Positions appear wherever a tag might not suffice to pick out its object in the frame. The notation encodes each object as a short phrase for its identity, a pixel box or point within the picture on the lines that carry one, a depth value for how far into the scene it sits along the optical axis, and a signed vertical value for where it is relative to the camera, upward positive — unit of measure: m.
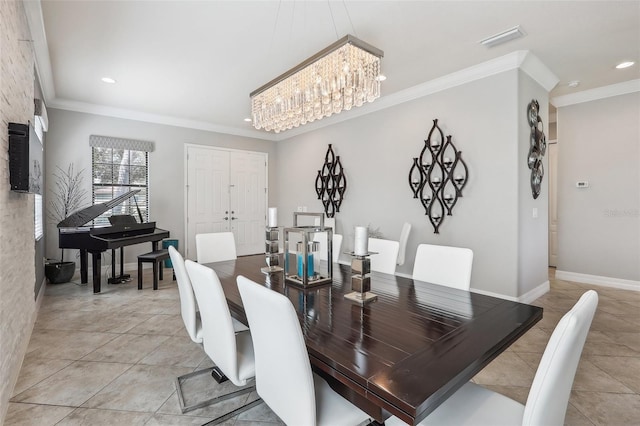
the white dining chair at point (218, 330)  1.49 -0.60
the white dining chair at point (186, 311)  1.90 -0.64
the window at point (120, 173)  5.14 +0.68
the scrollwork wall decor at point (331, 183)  5.63 +0.53
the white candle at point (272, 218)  2.47 -0.05
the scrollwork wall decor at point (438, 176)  3.94 +0.47
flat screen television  1.96 +0.36
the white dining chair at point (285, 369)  1.07 -0.58
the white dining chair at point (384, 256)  2.69 -0.38
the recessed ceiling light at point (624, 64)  3.57 +1.71
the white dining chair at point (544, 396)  0.89 -0.59
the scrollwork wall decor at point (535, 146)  3.67 +0.80
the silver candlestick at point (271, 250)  2.44 -0.30
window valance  5.08 +1.18
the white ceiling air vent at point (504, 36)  2.90 +1.69
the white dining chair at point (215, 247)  3.05 -0.36
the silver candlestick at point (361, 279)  1.71 -0.38
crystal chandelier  2.44 +1.13
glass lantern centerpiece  1.99 -0.31
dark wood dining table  0.97 -0.52
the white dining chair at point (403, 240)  4.12 -0.38
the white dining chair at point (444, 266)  2.12 -0.39
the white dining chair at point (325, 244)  3.18 -0.34
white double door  6.10 +0.37
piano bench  4.34 -0.69
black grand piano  4.05 -0.32
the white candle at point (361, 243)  1.71 -0.17
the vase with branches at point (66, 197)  4.72 +0.25
